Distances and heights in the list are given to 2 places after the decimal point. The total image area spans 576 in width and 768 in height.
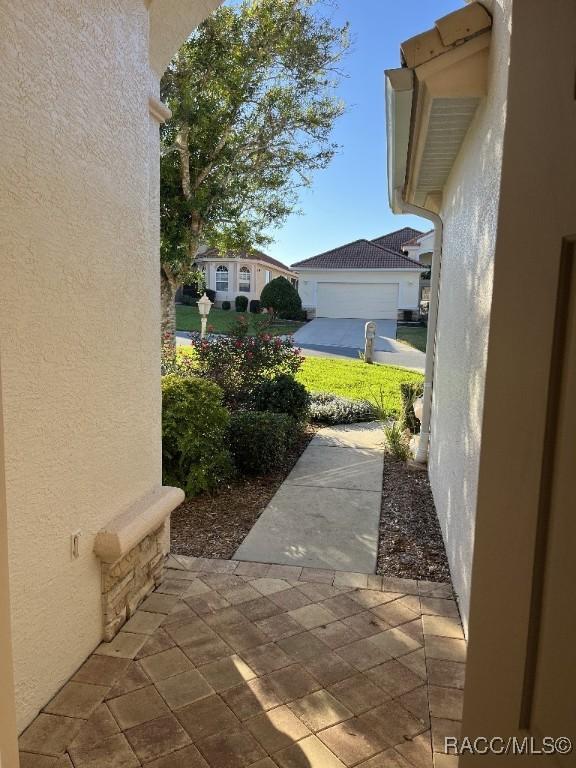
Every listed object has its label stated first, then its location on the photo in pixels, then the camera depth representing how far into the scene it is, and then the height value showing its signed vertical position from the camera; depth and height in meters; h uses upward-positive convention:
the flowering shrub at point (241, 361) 7.65 -0.70
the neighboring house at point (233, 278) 35.62 +2.47
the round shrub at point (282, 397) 7.48 -1.17
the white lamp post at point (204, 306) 11.88 +0.16
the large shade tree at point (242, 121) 9.19 +3.63
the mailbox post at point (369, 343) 16.08 -0.77
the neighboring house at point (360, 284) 28.80 +1.92
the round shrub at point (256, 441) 5.93 -1.43
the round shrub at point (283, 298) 28.28 +0.94
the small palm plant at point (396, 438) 6.75 -1.62
